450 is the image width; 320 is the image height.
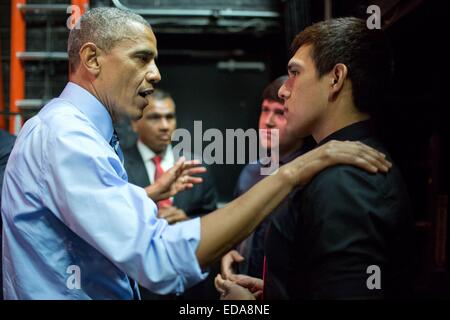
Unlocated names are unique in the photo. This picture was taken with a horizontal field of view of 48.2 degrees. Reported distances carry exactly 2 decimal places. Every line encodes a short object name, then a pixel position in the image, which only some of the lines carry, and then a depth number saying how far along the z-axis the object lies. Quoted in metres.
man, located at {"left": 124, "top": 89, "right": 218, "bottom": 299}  2.81
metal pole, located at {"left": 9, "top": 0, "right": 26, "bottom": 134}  3.22
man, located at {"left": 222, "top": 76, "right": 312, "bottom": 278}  2.19
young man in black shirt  1.13
